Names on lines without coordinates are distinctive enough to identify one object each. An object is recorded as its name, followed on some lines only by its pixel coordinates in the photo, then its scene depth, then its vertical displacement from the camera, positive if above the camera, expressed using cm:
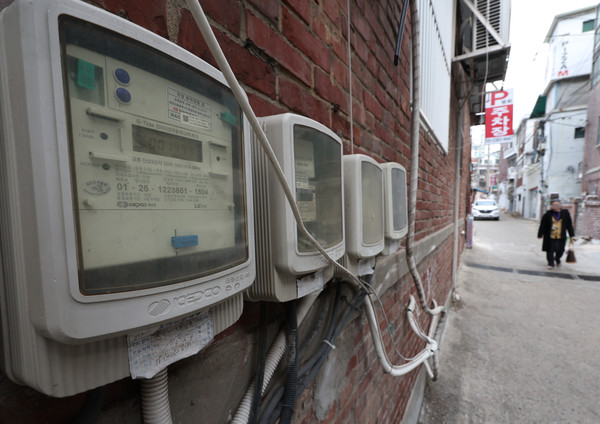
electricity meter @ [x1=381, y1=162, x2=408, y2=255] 121 -5
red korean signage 631 +178
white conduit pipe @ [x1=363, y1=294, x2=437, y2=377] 128 -78
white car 1952 -119
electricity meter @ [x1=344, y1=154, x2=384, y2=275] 87 -5
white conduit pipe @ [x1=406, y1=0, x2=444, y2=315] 151 +38
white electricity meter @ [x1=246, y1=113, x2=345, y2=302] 59 -3
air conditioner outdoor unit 316 +198
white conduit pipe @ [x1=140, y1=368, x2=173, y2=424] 46 -33
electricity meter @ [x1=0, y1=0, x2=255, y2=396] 29 +1
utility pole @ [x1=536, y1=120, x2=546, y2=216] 1605 +237
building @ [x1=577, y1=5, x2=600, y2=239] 1091 +116
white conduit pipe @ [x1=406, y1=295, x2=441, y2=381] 196 -92
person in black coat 671 -92
